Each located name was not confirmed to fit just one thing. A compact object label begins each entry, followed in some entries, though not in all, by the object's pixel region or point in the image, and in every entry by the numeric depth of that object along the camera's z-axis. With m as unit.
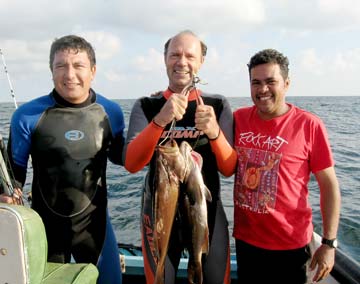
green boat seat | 1.73
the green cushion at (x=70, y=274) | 2.19
